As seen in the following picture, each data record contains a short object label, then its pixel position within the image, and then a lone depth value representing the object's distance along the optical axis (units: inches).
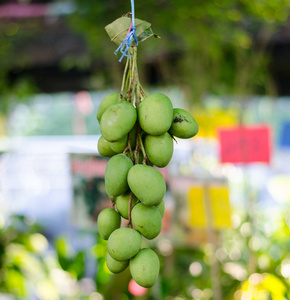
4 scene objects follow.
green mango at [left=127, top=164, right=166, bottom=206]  93.9
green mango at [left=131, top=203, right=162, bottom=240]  95.0
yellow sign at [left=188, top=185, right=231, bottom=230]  192.5
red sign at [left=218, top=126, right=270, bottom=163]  198.4
